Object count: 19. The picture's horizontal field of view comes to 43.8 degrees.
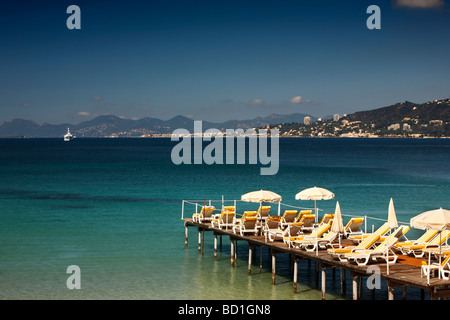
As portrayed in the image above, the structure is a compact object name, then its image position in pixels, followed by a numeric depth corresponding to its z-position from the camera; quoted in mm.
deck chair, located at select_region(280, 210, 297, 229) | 25422
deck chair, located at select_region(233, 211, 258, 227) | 25147
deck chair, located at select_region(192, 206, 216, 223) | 28391
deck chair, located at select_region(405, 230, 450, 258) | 19750
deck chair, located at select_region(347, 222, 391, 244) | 22522
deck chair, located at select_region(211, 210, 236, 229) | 26270
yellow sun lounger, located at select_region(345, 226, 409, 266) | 18578
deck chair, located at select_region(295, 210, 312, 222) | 26256
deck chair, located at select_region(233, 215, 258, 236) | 24547
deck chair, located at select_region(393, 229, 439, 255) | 20797
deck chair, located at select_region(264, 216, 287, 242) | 23125
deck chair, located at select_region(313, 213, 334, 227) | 24831
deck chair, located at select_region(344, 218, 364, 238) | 23891
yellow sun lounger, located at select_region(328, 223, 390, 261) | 19309
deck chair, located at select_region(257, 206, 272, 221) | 26781
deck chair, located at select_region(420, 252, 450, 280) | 16406
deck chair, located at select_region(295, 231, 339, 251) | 21016
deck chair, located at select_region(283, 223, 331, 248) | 21578
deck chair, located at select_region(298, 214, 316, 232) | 24266
